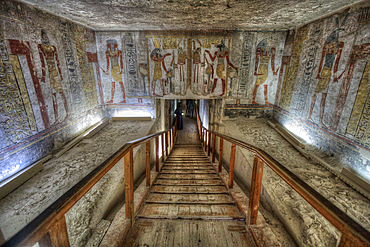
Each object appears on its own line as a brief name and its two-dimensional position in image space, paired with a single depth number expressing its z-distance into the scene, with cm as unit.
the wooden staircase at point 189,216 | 171
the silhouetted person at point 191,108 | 1451
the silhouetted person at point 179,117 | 1073
